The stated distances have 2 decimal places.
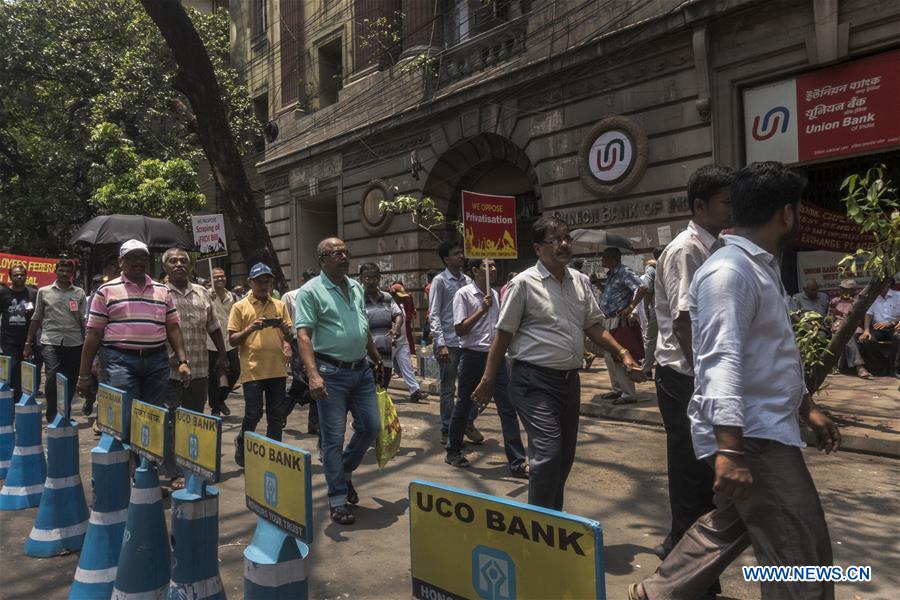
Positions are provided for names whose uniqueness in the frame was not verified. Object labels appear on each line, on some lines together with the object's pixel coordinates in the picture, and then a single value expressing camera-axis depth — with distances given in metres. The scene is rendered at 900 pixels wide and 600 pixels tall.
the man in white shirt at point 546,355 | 3.71
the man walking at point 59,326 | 7.95
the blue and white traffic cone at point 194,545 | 2.80
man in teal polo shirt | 4.60
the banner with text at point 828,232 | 10.15
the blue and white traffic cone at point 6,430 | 5.92
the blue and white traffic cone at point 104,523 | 3.46
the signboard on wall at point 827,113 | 9.84
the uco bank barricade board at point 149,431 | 3.27
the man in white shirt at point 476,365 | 5.61
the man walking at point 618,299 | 8.53
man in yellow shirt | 5.80
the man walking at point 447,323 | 6.86
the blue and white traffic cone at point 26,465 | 5.09
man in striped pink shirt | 5.18
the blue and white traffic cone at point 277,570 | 2.22
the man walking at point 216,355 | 7.99
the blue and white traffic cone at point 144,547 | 3.12
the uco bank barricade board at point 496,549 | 1.48
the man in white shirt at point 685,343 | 3.29
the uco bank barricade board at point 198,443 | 2.75
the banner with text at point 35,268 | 12.14
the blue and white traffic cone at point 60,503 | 4.19
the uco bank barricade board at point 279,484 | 2.14
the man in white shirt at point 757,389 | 2.23
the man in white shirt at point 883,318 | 10.33
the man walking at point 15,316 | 9.11
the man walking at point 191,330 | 5.92
